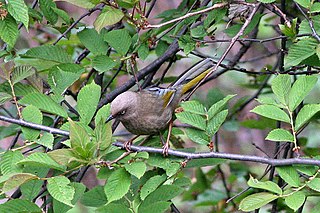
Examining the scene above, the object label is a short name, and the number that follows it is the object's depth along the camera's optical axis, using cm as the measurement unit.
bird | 587
